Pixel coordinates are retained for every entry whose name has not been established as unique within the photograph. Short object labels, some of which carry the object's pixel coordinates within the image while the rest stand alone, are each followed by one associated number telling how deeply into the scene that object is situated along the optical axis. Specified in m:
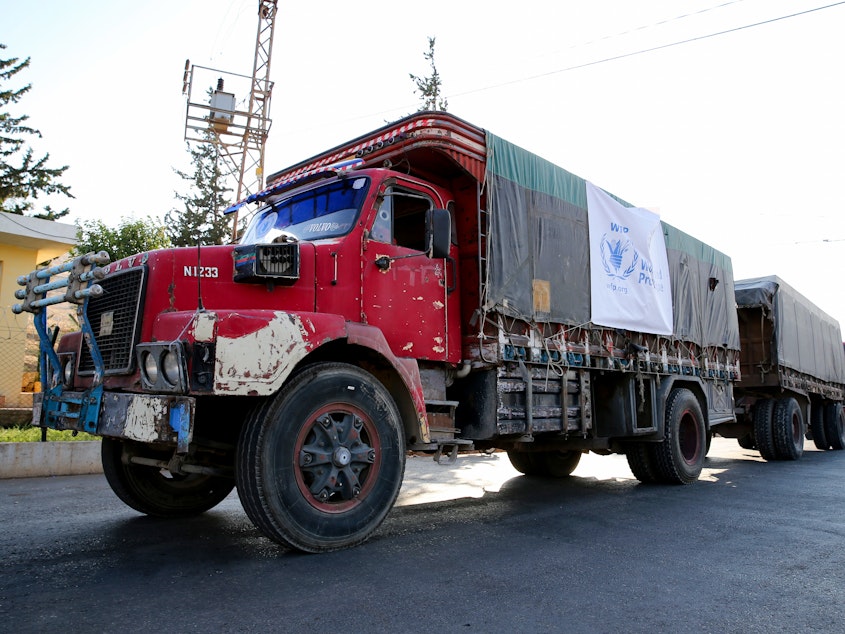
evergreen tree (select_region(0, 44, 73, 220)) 24.09
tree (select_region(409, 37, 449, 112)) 19.53
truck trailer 11.70
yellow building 12.48
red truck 3.83
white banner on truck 7.34
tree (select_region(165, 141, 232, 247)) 28.45
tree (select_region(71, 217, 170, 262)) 15.80
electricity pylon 21.95
